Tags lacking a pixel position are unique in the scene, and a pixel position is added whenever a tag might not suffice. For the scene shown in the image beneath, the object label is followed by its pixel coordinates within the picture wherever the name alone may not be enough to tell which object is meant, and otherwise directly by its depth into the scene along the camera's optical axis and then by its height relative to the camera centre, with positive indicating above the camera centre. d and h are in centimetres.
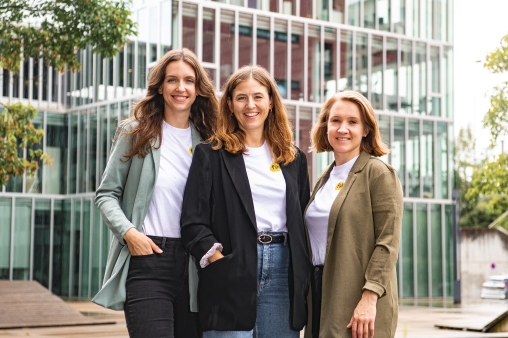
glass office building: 2516 +283
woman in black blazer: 425 -13
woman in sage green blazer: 431 -2
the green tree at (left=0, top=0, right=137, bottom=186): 1385 +234
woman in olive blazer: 426 -20
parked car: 2942 -293
